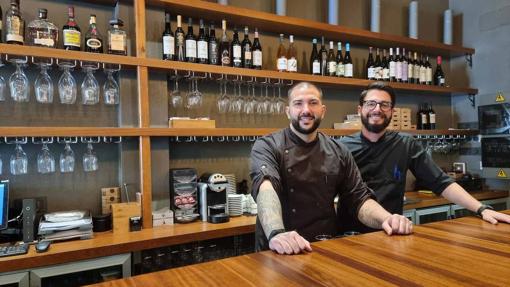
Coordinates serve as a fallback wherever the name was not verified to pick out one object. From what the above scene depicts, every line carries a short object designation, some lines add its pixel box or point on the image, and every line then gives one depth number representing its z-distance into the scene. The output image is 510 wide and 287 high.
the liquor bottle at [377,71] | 3.55
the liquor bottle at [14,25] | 2.13
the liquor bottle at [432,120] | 4.12
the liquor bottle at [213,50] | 2.80
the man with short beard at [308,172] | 1.82
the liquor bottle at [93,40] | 2.36
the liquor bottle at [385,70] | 3.59
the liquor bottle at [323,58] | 3.38
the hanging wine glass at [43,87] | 2.29
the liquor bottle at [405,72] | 3.69
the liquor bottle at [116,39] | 2.43
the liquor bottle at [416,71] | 3.83
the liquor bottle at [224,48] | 2.82
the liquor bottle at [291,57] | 3.04
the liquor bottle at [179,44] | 2.69
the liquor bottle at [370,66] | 3.55
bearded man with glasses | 2.11
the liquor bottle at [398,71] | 3.64
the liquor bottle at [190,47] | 2.67
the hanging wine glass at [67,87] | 2.36
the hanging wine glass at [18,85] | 2.21
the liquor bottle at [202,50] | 2.71
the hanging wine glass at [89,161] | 2.38
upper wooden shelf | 2.69
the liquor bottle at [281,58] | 3.01
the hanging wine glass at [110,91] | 2.45
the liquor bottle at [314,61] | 3.28
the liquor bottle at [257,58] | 2.95
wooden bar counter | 0.91
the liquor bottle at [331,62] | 3.31
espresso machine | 2.56
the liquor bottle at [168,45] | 2.57
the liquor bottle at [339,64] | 3.38
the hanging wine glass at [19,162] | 2.20
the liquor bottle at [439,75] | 4.09
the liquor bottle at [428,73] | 3.91
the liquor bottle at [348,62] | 3.38
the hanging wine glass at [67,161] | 2.30
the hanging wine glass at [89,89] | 2.41
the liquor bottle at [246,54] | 2.94
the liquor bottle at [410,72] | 3.76
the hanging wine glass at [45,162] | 2.26
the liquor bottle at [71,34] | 2.30
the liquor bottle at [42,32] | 2.22
